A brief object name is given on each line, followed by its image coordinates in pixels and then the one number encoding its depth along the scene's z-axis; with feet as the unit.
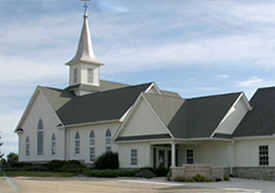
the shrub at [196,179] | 87.67
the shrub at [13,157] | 178.95
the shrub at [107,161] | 117.10
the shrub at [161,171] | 101.28
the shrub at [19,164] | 150.41
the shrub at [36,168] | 131.75
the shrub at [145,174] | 97.52
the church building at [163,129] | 102.42
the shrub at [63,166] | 122.42
